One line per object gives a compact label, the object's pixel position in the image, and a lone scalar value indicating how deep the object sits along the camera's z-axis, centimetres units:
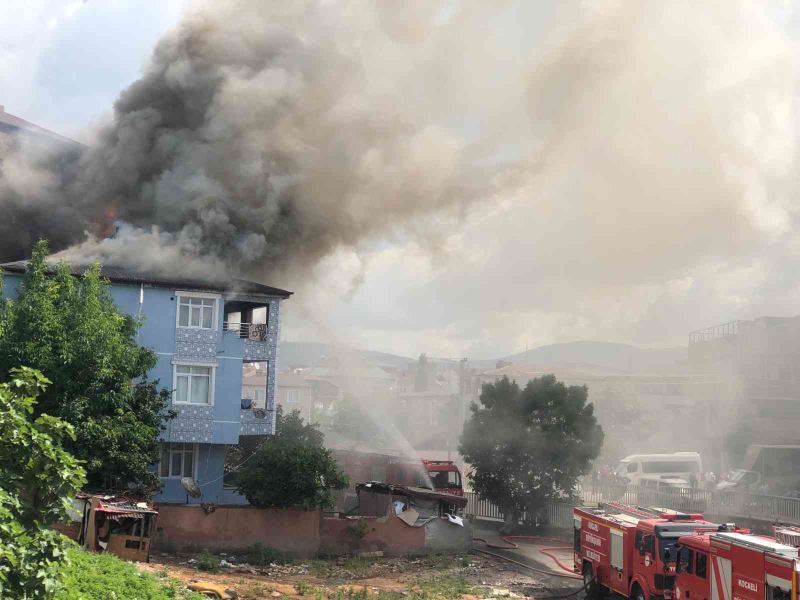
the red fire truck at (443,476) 3806
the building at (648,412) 6975
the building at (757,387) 6153
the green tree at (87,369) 2678
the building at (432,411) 8425
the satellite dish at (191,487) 3114
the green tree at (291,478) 2952
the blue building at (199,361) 3278
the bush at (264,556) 2783
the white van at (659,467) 4956
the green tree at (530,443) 3684
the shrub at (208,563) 2577
